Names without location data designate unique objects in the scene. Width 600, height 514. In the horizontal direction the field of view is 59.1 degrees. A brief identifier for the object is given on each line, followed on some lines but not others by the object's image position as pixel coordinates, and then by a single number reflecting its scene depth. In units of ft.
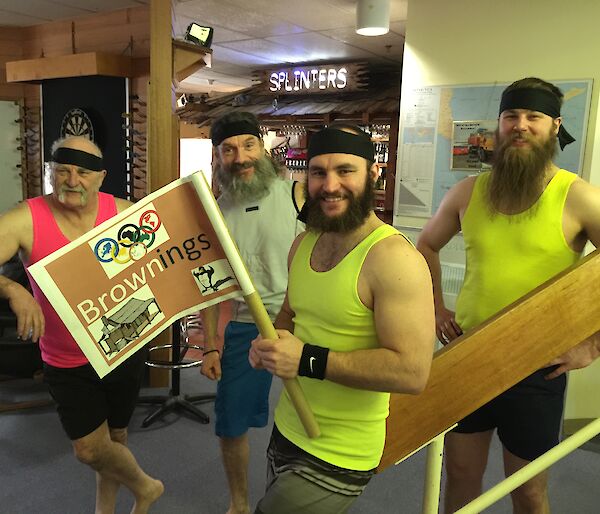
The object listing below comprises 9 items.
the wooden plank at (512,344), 3.76
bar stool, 11.03
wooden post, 10.39
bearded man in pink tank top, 6.35
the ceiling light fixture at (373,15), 13.17
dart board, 14.42
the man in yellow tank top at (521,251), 5.24
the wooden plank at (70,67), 13.03
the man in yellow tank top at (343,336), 3.65
